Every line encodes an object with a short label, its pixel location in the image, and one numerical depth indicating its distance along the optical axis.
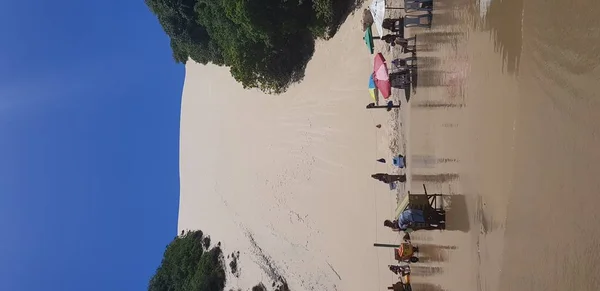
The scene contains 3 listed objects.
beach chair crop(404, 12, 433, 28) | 14.76
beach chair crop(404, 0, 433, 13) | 14.61
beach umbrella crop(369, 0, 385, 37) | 16.05
